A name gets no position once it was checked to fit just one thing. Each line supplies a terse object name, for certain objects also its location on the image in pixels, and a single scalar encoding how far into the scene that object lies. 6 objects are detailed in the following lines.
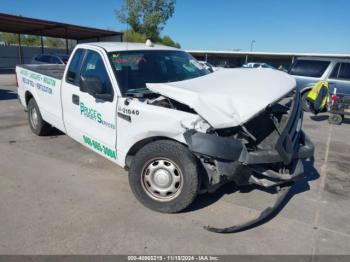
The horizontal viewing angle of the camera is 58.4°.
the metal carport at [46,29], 24.28
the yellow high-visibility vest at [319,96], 8.91
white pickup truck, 3.16
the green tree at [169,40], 65.81
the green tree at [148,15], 43.84
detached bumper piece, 3.15
